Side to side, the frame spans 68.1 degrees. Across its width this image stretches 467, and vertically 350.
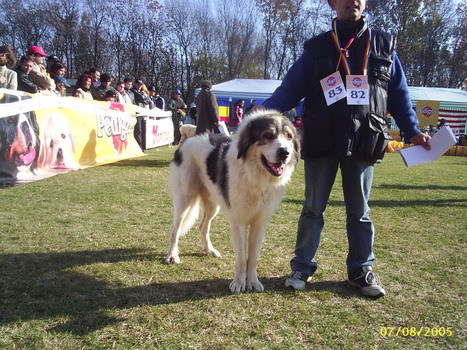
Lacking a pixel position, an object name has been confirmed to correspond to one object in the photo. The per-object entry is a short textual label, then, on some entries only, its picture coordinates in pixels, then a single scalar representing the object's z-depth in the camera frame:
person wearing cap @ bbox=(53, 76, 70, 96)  8.33
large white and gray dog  2.78
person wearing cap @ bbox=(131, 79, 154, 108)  12.63
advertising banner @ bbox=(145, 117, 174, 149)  12.11
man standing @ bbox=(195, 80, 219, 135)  8.10
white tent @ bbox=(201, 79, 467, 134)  21.92
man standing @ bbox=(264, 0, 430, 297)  2.71
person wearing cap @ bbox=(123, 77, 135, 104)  11.87
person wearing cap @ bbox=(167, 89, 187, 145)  15.51
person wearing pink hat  6.97
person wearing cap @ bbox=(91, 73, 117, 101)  9.72
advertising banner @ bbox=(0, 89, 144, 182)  5.77
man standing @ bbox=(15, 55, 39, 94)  6.70
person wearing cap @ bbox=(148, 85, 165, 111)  15.52
